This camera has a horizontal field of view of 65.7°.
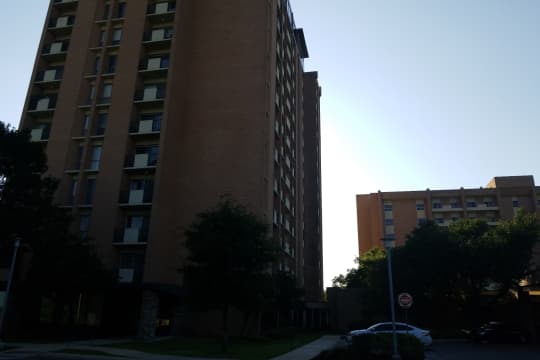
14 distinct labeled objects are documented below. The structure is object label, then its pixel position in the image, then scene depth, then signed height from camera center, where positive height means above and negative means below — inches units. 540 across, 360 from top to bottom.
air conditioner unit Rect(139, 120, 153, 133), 1389.0 +558.6
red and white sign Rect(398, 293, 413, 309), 669.9 +9.6
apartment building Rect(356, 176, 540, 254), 3218.5 +789.0
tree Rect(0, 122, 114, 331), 1035.9 +161.2
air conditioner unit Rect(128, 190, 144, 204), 1296.8 +310.1
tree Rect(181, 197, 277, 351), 893.8 +84.6
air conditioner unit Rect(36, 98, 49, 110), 1514.5 +676.9
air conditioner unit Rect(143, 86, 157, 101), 1440.7 +689.2
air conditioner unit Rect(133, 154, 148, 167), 1347.2 +434.9
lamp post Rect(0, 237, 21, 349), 856.3 +5.5
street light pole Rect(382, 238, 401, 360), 635.3 -42.7
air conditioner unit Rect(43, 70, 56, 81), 1562.5 +802.4
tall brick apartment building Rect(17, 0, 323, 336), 1295.5 +612.4
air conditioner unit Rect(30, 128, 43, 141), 1475.1 +556.7
